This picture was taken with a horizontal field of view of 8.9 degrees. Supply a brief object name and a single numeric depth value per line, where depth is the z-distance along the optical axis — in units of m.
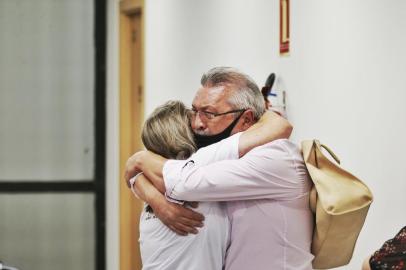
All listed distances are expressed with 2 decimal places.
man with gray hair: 7.82
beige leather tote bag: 7.85
